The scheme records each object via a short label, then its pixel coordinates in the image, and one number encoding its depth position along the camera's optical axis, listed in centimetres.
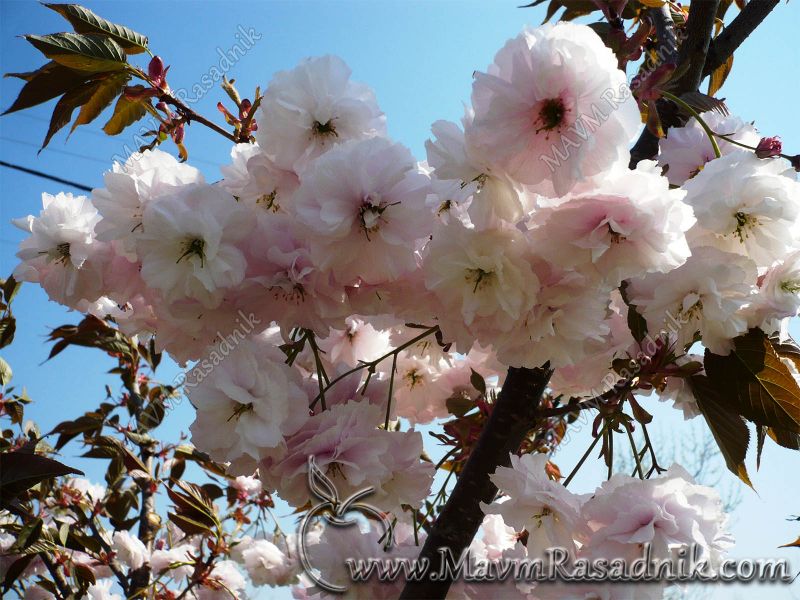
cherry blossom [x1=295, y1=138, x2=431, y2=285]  30
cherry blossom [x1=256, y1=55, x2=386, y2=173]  35
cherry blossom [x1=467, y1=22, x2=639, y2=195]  28
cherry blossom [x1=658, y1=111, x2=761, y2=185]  39
